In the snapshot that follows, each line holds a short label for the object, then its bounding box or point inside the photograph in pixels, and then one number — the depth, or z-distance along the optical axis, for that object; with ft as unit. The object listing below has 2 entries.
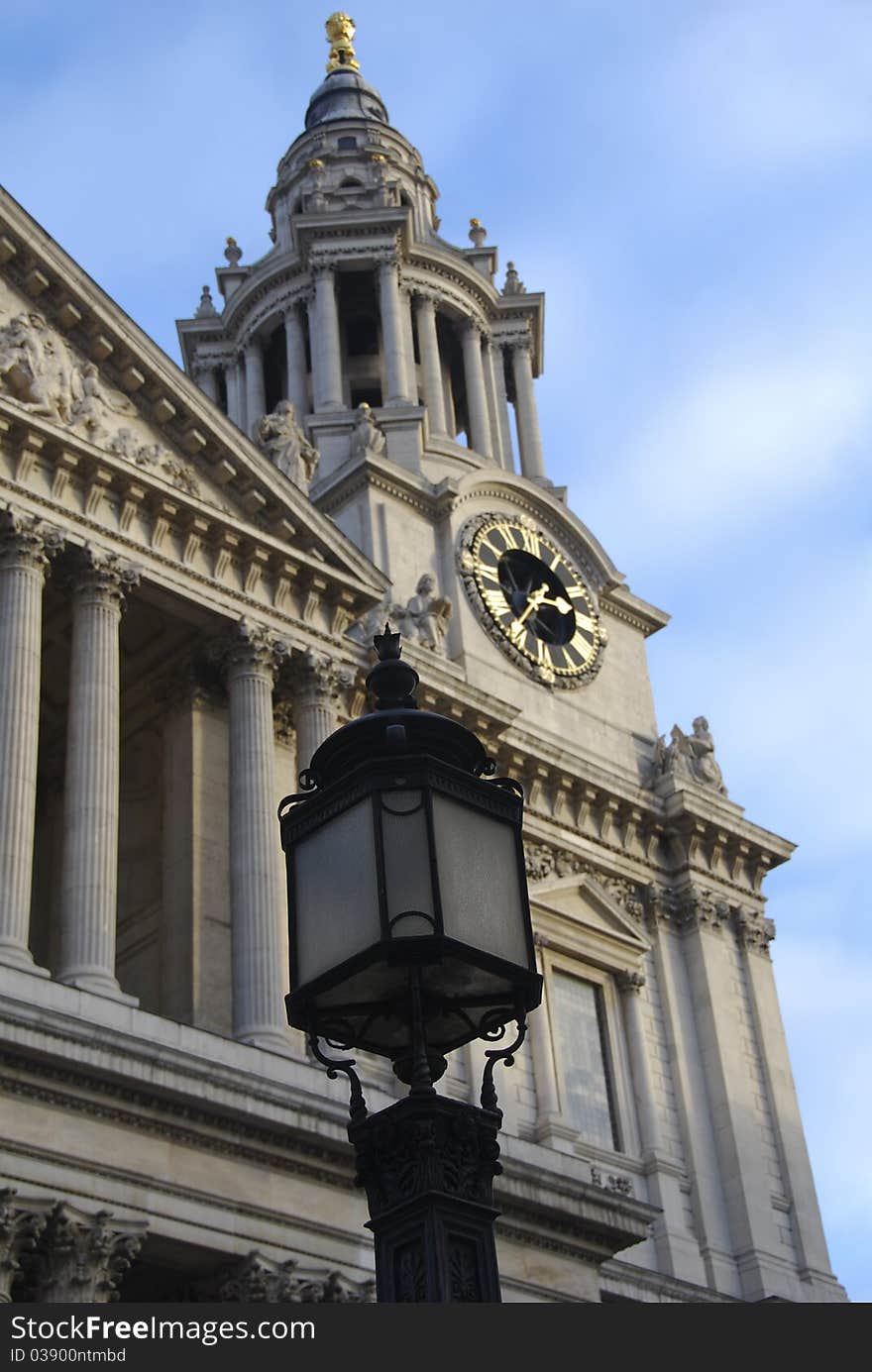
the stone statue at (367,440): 138.00
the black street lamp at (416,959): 28.68
